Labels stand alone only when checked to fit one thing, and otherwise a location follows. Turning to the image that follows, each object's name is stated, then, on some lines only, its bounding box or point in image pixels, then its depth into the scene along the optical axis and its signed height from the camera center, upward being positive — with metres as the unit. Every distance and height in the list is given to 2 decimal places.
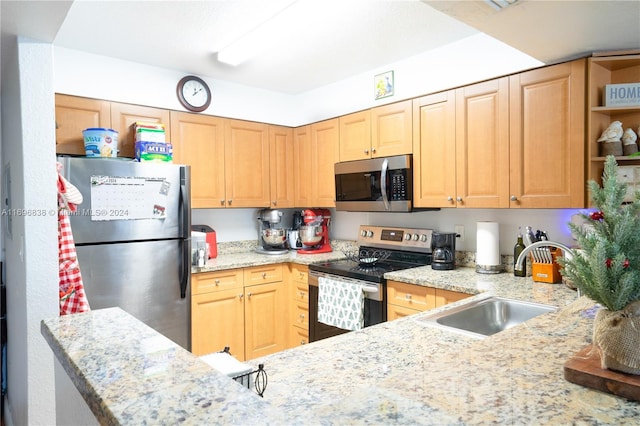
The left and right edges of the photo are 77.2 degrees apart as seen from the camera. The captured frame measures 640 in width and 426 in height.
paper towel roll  2.59 -0.27
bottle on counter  2.47 -0.32
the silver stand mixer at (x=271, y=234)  3.62 -0.28
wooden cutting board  0.72 -0.33
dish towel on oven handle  2.70 -0.71
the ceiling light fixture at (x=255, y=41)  2.35 +1.06
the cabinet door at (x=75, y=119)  2.70 +0.60
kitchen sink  1.81 -0.53
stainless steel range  2.67 -0.47
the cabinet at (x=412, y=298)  2.34 -0.58
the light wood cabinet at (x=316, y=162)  3.49 +0.37
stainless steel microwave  2.88 +0.14
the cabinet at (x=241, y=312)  2.95 -0.85
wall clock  3.31 +0.94
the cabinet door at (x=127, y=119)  2.90 +0.63
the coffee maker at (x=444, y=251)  2.73 -0.34
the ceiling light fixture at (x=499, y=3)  1.51 +0.75
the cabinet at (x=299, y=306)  3.26 -0.85
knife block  2.27 -0.40
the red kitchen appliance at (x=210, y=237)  3.35 -0.28
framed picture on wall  3.29 +0.98
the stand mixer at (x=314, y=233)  3.66 -0.27
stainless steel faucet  1.49 -0.17
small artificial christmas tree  0.74 -0.10
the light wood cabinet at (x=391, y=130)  2.88 +0.54
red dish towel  1.87 -0.30
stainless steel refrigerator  2.31 -0.20
